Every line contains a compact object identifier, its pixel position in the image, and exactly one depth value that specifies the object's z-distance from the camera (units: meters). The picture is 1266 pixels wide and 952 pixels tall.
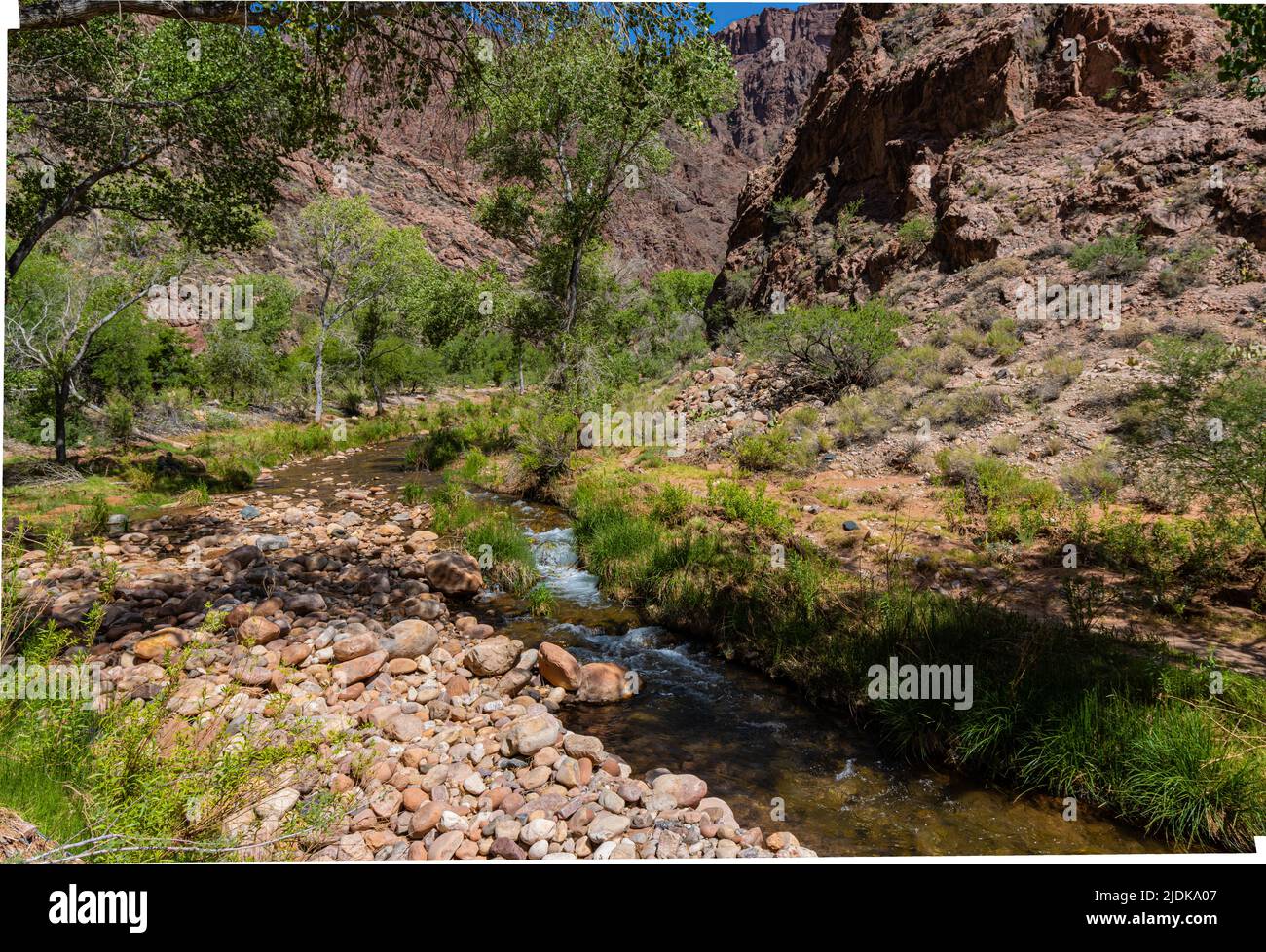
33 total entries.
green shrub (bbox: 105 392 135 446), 14.50
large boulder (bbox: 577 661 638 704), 5.36
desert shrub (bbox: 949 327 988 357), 15.61
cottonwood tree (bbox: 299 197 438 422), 23.36
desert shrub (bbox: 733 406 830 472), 12.62
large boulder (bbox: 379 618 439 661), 5.42
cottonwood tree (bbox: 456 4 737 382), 4.89
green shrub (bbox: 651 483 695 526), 9.25
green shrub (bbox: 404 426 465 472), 15.38
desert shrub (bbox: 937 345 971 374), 14.95
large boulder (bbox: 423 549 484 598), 7.45
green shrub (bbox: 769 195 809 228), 32.28
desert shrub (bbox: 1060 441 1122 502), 8.72
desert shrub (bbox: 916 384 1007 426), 12.44
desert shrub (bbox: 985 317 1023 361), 14.68
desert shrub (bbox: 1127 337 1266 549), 5.65
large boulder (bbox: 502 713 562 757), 4.18
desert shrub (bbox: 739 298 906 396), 16.12
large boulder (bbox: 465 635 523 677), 5.39
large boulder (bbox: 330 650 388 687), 4.87
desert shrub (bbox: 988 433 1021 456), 10.78
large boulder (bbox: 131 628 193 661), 4.81
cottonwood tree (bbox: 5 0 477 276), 4.74
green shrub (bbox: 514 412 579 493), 12.47
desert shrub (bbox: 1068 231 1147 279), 15.26
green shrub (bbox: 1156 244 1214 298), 13.94
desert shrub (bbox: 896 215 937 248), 23.19
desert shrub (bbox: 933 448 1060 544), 7.91
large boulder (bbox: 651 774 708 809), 3.82
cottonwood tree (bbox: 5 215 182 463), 11.61
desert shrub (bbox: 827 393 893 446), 13.20
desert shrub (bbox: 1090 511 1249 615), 5.93
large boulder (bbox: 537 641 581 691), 5.41
